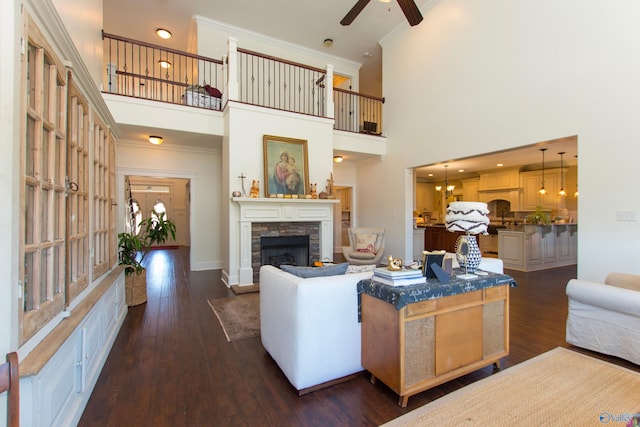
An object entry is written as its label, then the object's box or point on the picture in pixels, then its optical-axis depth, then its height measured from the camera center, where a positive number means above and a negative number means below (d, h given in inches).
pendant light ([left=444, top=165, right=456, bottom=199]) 389.9 +34.1
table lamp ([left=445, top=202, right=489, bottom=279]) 89.6 -3.8
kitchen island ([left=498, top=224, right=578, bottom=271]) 246.8 -28.0
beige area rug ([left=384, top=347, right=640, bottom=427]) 68.9 -47.9
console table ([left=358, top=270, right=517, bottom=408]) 73.7 -31.4
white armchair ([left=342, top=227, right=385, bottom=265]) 236.7 -27.3
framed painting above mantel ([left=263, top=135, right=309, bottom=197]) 211.2 +34.7
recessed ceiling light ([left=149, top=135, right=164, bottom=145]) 217.3 +54.5
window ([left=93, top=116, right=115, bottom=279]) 107.4 +6.1
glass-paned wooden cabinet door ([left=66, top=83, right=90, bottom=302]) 79.2 +4.7
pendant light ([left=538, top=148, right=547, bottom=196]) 313.1 +24.4
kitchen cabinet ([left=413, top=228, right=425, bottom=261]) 289.6 -28.4
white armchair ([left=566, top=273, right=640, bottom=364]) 95.0 -35.4
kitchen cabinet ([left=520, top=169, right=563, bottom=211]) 340.9 +28.8
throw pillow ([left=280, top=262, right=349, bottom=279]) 91.9 -18.1
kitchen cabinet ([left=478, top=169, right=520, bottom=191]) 362.0 +43.4
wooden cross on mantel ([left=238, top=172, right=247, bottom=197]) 203.1 +23.9
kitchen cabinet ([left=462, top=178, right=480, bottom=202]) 412.2 +36.0
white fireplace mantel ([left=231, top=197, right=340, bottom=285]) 201.5 -1.2
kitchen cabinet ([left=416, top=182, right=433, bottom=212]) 479.8 +27.7
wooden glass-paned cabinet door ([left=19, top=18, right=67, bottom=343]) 55.2 +4.9
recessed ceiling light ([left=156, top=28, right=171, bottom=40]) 270.5 +167.5
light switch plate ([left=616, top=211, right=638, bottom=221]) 133.5 -0.8
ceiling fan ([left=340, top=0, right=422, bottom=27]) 127.9 +91.4
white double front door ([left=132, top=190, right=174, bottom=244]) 440.1 +18.0
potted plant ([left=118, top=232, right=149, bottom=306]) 151.7 -26.0
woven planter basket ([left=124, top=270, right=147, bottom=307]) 153.3 -39.9
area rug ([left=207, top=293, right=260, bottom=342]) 122.2 -49.3
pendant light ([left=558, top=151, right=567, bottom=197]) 334.6 +42.1
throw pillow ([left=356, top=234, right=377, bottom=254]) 244.8 -24.6
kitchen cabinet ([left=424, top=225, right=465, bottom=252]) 328.2 -28.9
